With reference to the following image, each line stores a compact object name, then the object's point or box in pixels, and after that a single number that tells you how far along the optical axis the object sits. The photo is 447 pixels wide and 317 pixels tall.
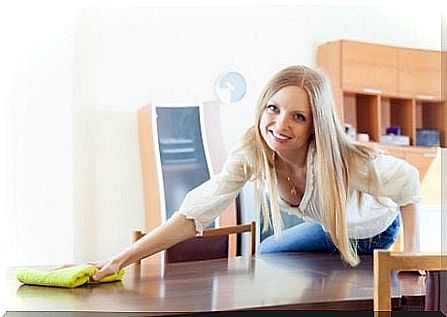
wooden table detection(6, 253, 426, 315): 1.43
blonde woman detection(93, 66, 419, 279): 1.79
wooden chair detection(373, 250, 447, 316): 1.30
